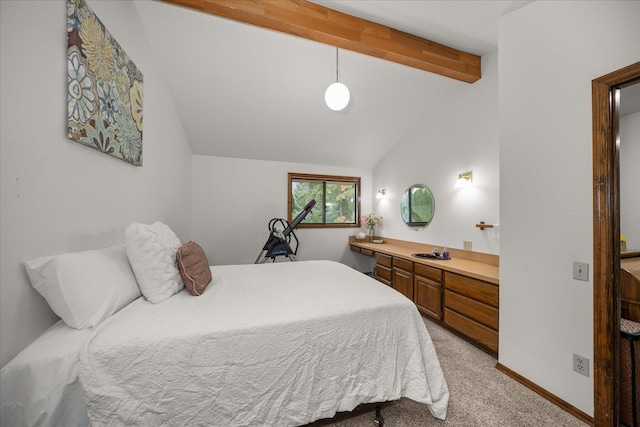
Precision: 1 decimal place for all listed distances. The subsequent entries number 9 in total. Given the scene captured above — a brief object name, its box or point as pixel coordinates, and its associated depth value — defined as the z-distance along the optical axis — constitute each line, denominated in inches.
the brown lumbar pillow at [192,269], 61.0
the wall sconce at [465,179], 113.3
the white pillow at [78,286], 42.5
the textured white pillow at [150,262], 55.5
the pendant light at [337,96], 89.5
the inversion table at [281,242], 137.6
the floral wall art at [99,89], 51.7
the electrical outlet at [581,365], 58.2
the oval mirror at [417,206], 139.0
